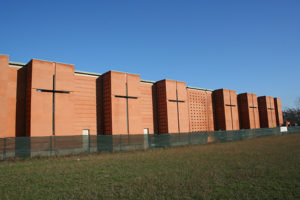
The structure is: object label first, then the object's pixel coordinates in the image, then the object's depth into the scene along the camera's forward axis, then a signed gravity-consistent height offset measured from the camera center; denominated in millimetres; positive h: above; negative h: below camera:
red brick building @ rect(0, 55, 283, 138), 20516 +2840
